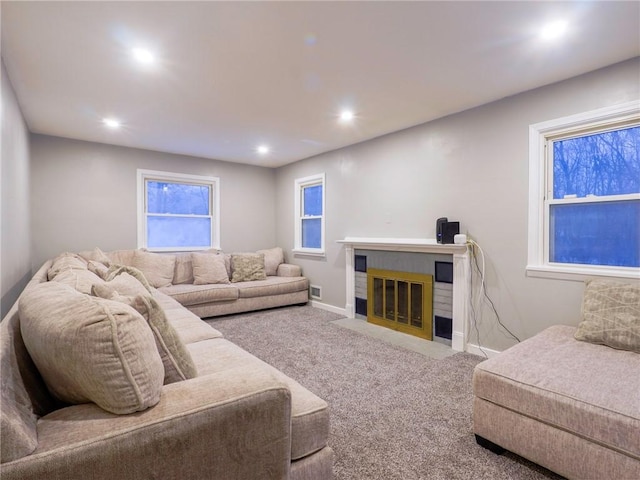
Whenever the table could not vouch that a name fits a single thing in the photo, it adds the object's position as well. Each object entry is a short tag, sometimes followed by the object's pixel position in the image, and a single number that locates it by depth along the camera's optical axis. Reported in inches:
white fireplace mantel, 127.6
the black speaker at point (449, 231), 130.6
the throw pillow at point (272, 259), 218.2
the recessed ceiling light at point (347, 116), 131.7
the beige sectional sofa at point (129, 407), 32.8
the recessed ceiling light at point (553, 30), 75.9
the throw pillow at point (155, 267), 171.9
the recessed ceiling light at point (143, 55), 86.3
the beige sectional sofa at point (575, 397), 54.0
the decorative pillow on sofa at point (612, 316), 77.1
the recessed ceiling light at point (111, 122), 138.9
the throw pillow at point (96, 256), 144.7
